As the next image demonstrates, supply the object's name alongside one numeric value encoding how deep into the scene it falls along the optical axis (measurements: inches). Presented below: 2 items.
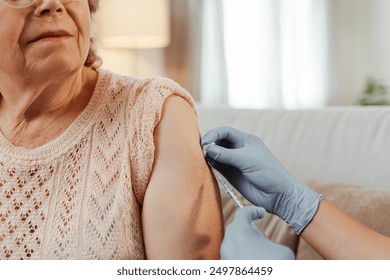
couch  52.0
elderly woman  37.4
